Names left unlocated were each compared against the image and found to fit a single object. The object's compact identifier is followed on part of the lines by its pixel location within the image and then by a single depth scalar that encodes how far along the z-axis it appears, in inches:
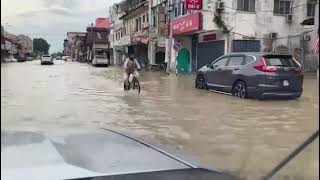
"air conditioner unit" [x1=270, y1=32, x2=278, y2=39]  1149.7
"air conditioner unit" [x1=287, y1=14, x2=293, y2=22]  1158.9
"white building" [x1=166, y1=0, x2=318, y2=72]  1128.8
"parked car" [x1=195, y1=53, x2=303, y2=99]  512.7
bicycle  677.3
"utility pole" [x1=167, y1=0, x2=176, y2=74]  1307.8
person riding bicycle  680.6
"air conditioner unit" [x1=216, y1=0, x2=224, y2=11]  1108.8
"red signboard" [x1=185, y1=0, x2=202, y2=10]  1104.8
